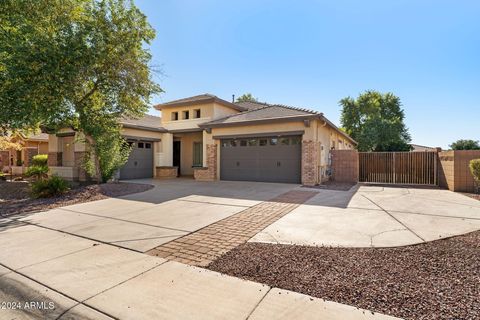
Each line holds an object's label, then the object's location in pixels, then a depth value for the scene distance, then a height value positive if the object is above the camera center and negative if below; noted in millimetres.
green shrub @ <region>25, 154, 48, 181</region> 16141 -801
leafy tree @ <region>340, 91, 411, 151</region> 32469 +5825
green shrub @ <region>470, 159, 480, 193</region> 9225 -440
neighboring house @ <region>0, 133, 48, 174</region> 20938 +628
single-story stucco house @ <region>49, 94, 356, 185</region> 13242 +966
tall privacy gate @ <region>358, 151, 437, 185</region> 13750 -593
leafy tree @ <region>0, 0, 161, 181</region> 9828 +4143
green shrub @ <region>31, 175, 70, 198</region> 9883 -1150
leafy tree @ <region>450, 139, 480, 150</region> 27950 +1458
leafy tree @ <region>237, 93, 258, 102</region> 47656 +12124
